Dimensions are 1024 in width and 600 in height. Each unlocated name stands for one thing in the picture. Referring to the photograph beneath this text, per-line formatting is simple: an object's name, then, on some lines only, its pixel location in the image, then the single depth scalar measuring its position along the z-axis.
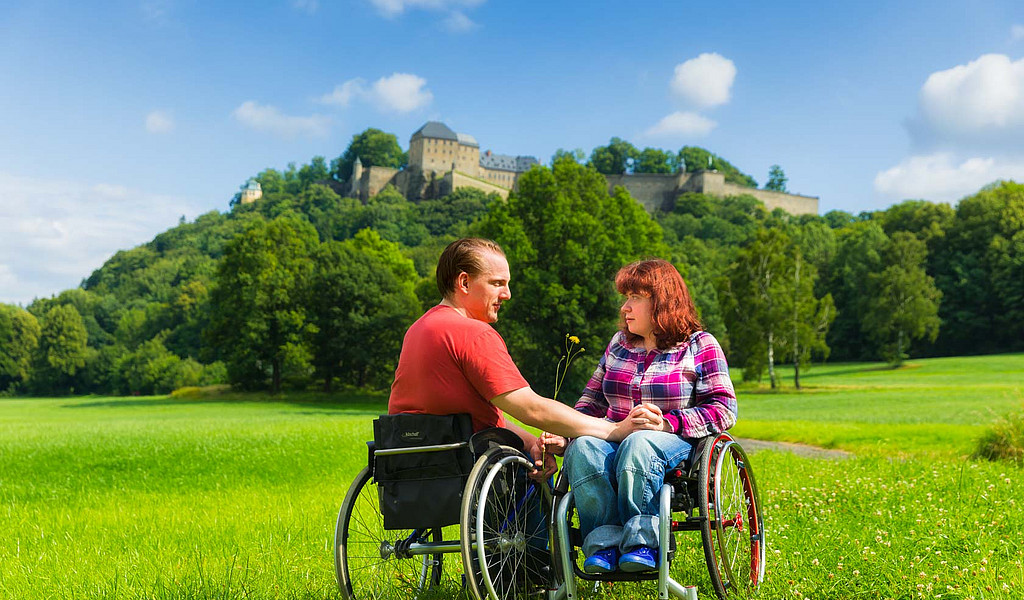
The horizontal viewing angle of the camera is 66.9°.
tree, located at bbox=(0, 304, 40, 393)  69.94
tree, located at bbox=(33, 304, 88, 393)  69.12
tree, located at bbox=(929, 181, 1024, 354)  58.74
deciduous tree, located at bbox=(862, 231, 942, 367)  52.53
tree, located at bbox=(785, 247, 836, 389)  39.59
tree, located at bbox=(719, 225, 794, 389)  39.75
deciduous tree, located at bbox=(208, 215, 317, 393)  40.53
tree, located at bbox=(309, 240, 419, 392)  39.62
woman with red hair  3.43
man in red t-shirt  3.47
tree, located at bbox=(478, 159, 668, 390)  28.25
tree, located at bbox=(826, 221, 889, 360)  62.09
